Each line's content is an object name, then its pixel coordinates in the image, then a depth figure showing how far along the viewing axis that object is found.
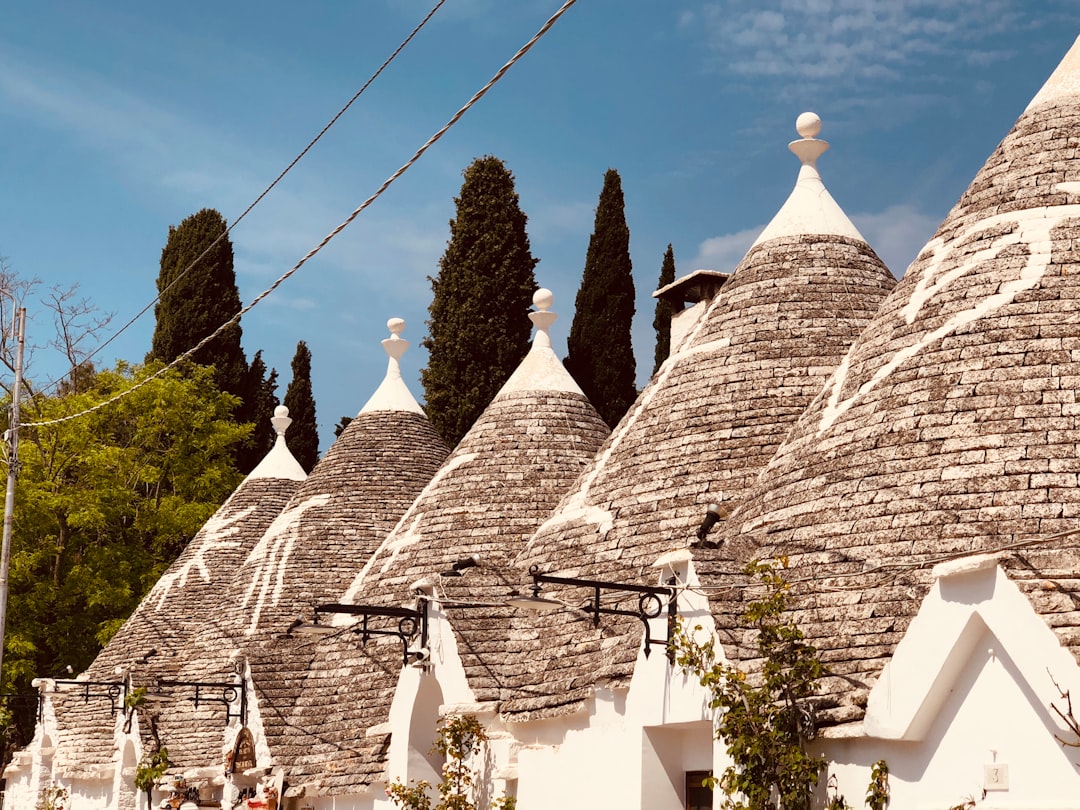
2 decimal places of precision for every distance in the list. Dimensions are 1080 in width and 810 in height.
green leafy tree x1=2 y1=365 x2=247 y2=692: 34.06
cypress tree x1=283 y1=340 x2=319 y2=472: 43.78
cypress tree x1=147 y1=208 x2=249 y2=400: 43.09
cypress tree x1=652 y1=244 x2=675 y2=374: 35.16
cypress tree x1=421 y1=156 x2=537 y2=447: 34.06
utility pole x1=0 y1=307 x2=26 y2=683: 19.52
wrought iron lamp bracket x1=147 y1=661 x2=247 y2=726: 18.59
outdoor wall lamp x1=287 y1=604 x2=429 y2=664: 15.01
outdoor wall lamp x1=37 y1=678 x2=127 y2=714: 22.30
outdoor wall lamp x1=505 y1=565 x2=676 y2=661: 10.69
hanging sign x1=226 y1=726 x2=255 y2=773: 18.41
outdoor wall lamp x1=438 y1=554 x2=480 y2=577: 14.08
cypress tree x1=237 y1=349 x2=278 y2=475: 44.00
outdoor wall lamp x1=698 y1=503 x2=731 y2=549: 10.36
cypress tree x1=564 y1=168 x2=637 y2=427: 34.19
